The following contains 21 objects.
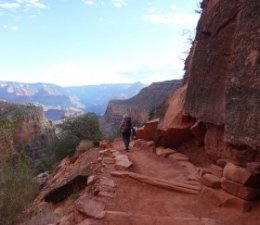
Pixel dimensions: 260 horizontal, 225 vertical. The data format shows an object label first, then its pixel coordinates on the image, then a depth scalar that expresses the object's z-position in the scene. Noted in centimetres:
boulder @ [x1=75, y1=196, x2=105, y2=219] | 404
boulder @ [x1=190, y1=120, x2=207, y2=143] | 619
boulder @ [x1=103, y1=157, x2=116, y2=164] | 626
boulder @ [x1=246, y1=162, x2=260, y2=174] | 405
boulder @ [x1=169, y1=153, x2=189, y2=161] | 627
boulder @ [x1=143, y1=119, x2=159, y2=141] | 825
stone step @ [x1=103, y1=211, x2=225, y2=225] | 374
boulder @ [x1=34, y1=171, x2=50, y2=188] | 964
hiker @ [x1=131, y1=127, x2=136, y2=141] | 865
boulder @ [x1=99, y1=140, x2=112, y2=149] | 876
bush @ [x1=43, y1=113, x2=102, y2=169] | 1395
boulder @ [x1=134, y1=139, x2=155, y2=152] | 740
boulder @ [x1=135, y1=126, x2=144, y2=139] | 838
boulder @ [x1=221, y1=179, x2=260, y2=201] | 407
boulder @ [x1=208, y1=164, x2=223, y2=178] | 489
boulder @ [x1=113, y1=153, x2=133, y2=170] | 579
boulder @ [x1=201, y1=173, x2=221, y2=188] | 452
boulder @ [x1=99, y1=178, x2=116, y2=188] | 503
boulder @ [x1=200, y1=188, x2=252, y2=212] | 405
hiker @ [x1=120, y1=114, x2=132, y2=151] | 753
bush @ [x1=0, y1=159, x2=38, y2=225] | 709
